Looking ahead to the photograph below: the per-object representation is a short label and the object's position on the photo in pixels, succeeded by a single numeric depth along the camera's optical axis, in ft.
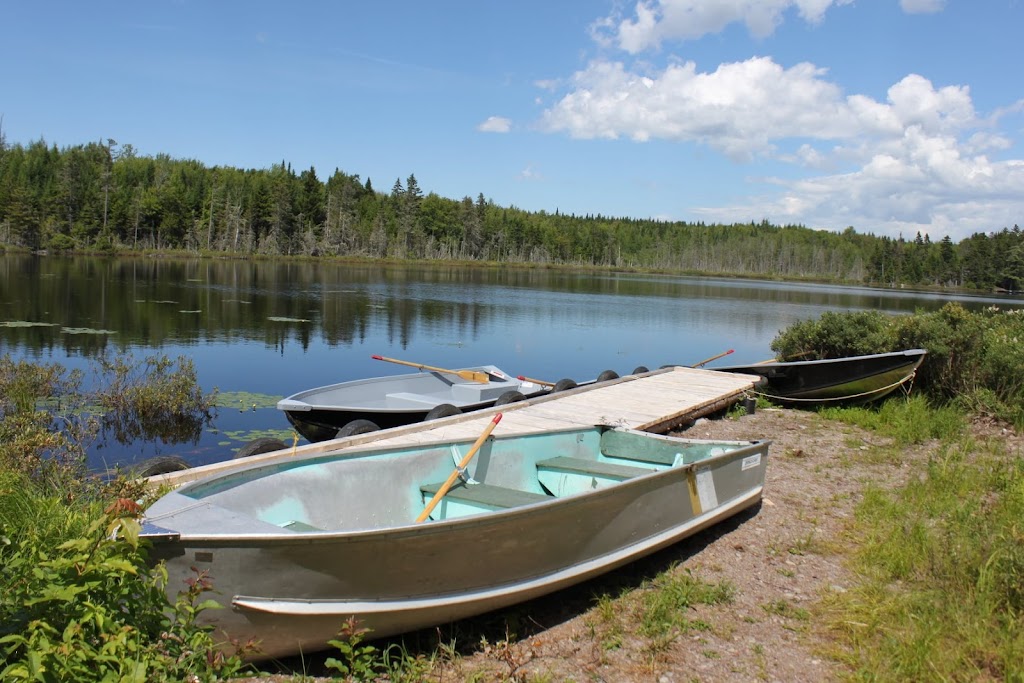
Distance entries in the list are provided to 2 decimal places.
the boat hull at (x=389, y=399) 33.01
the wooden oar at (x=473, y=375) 43.04
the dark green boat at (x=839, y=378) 37.99
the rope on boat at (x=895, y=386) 38.37
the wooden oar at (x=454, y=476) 16.56
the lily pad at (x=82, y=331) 68.26
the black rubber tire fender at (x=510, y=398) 34.73
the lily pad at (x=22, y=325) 69.46
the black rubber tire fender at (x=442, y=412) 30.25
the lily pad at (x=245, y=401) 45.03
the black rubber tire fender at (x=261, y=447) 23.09
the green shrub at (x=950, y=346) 35.81
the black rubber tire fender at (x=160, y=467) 19.75
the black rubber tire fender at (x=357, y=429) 25.92
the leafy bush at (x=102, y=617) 9.73
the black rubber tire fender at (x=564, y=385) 40.42
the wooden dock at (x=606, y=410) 24.64
